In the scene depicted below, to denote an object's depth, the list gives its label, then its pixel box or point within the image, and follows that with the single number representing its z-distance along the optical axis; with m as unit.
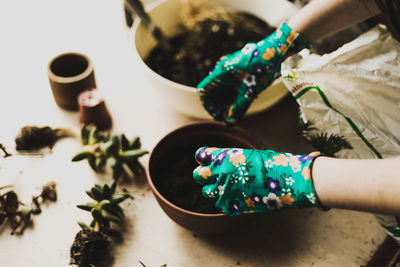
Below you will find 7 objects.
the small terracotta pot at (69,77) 0.88
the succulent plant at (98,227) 0.70
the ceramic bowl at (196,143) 0.66
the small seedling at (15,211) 0.76
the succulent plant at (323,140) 0.75
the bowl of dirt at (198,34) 0.92
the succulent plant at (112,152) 0.81
